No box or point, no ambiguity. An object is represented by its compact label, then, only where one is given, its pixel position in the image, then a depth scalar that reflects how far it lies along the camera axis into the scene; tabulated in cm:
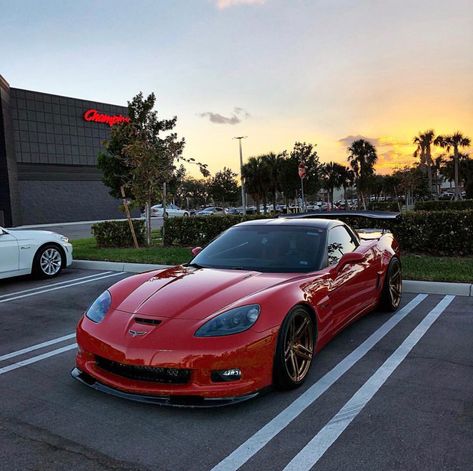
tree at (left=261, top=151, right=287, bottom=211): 4735
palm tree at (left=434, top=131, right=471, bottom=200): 5834
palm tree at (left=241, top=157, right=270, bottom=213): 4859
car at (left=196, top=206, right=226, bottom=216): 4899
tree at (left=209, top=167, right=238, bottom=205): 5288
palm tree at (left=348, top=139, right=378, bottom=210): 5862
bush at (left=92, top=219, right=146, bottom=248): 1353
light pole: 4678
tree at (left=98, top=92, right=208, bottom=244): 1241
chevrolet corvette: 310
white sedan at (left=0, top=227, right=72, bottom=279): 854
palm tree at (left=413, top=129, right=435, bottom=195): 5997
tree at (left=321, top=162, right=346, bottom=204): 6325
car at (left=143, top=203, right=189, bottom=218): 4214
